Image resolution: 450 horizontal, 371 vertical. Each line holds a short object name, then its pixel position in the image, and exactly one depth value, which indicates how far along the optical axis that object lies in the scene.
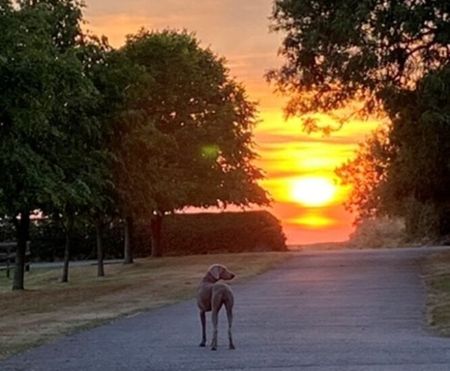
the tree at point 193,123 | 45.19
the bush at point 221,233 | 49.53
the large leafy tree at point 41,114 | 19.30
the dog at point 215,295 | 13.47
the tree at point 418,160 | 27.17
